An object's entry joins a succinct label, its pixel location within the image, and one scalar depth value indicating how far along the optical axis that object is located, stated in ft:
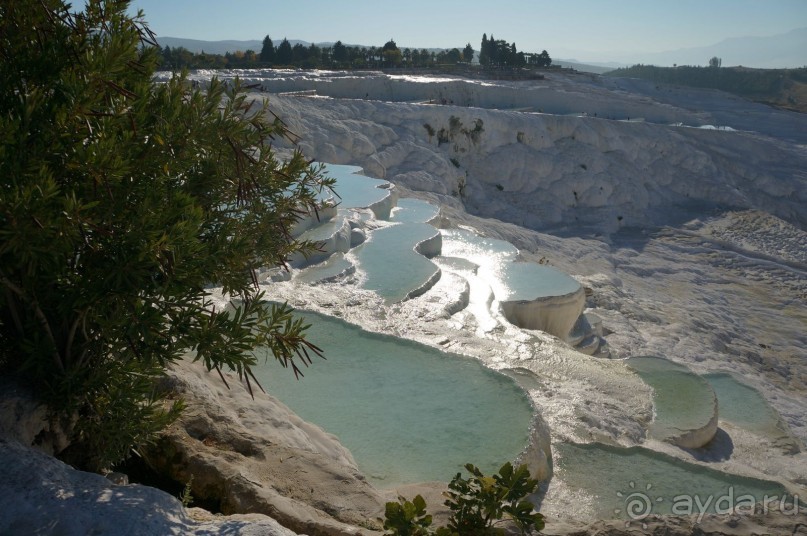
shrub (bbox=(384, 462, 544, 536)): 7.38
